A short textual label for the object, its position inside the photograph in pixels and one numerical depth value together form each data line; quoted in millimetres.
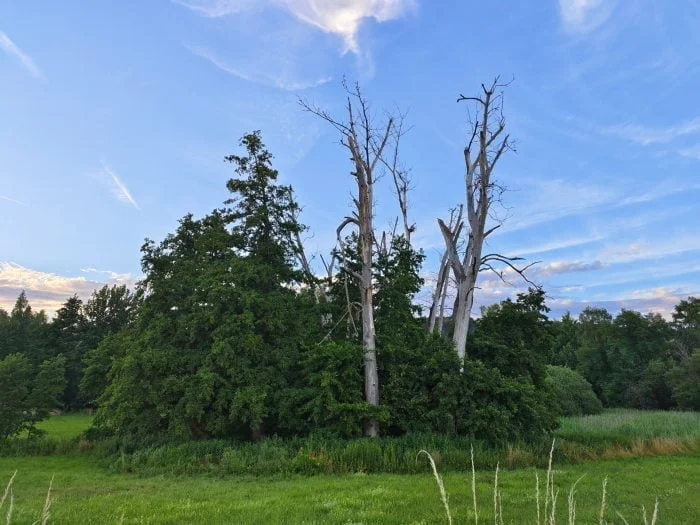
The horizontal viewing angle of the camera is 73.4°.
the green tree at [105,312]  56781
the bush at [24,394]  19844
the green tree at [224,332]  15680
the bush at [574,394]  34750
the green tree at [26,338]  51531
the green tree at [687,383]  37875
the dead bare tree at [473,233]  18467
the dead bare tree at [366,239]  16266
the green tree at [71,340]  50531
